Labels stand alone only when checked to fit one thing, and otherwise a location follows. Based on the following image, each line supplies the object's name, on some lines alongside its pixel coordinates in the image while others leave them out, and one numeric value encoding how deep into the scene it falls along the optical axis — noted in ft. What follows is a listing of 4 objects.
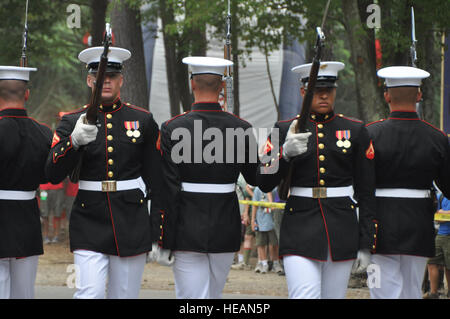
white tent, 73.46
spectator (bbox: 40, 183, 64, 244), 57.00
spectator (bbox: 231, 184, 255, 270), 47.26
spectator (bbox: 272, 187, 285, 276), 45.47
